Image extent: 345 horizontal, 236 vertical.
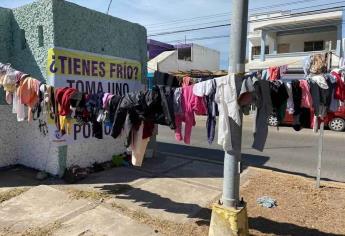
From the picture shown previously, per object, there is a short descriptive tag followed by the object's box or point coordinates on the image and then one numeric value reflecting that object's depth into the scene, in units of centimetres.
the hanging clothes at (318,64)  542
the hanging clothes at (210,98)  445
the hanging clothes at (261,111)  427
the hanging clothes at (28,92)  630
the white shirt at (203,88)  446
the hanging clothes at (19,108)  658
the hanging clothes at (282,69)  629
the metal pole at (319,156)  641
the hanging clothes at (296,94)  457
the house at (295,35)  2336
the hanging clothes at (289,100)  454
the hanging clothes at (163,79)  719
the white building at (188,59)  2962
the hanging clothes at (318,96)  456
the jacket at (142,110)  490
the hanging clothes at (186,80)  784
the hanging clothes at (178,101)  487
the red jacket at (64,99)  574
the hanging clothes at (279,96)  449
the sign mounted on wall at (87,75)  709
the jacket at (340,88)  458
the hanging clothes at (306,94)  456
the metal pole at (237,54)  416
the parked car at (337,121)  1554
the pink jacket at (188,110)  475
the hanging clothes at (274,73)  600
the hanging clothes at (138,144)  546
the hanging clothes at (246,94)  409
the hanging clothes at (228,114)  416
